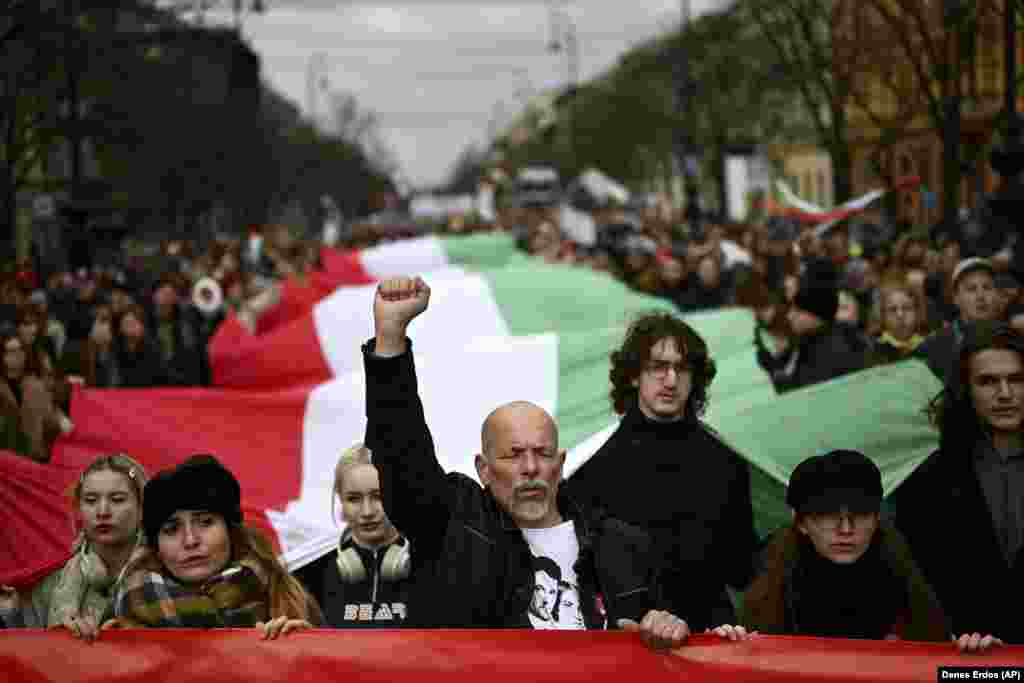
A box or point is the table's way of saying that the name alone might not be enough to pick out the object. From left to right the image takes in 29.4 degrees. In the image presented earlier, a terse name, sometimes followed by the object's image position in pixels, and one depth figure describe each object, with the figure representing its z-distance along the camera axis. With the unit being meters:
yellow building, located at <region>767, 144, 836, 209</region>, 73.50
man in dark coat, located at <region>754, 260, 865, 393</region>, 8.98
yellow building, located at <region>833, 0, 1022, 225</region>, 22.47
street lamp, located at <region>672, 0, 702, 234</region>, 38.69
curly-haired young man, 5.75
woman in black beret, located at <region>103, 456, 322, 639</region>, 4.71
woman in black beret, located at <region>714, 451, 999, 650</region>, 4.75
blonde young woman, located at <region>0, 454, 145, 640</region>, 5.53
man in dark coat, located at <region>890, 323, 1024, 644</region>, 5.33
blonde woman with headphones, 5.73
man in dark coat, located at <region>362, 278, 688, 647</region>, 4.30
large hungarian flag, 7.54
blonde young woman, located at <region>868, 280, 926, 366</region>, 9.51
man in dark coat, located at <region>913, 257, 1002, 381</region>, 8.34
